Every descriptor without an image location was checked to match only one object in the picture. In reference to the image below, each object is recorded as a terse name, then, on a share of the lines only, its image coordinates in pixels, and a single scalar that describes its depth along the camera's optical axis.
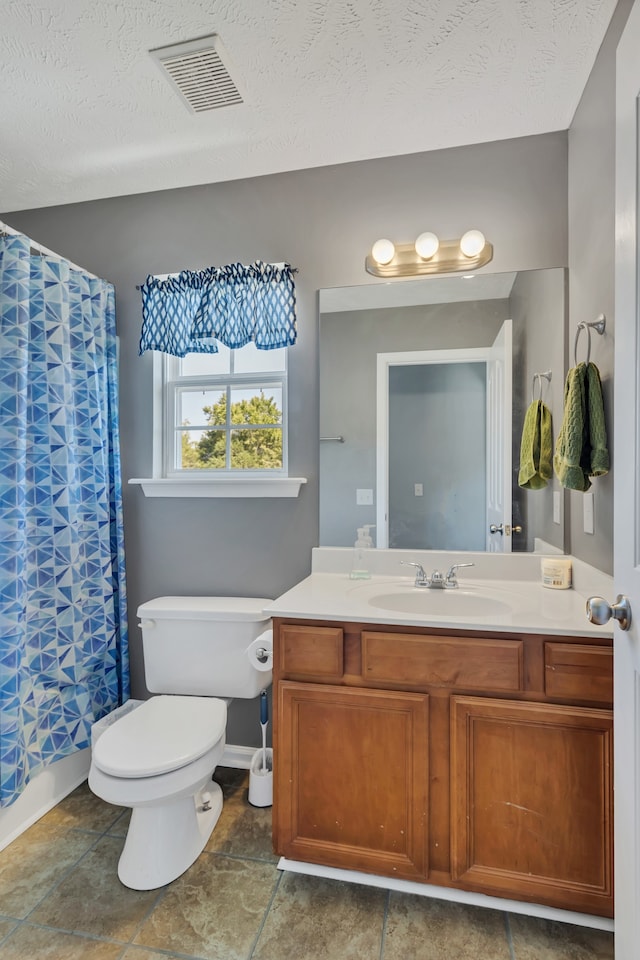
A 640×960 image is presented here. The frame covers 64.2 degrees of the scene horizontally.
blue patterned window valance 2.04
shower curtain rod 1.73
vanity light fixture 1.87
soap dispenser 2.00
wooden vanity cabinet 1.33
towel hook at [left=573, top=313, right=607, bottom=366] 1.47
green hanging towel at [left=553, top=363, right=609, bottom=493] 1.44
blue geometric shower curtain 1.69
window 2.20
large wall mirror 1.86
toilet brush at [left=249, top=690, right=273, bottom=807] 1.92
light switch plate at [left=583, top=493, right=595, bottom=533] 1.58
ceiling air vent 1.48
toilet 1.47
